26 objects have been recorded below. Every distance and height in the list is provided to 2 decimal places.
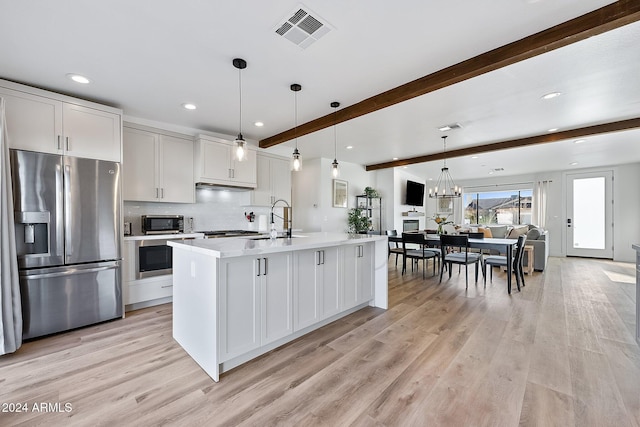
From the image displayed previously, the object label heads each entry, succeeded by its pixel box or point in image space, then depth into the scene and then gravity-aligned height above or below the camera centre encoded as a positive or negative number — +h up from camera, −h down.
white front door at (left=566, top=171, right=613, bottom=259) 7.42 -0.09
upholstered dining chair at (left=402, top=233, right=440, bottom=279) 5.06 -0.77
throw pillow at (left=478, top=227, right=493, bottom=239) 6.72 -0.53
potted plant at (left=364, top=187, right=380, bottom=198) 7.42 +0.53
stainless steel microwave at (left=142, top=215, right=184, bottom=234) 3.64 -0.17
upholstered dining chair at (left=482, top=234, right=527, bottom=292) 4.38 -0.83
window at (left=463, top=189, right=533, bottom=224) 9.18 +0.15
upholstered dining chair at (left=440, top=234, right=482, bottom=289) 4.46 -0.78
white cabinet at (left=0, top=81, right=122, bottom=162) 2.61 +0.92
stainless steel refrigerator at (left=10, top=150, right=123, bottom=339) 2.58 -0.29
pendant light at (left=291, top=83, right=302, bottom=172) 2.93 +0.66
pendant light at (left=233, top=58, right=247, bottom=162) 2.46 +0.65
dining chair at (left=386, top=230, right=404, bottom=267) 5.67 -0.82
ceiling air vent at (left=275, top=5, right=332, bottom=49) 1.89 +1.36
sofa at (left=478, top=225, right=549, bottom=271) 5.63 -0.73
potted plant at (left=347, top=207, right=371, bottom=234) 6.96 -0.25
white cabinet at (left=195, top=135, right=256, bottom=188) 4.12 +0.75
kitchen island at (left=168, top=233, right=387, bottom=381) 1.97 -0.70
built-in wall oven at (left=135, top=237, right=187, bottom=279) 3.40 -0.60
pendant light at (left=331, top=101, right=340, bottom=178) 3.40 +1.34
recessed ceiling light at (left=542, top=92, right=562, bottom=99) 3.08 +1.34
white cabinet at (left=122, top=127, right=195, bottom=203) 3.59 +0.63
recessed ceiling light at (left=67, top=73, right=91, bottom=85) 2.64 +1.33
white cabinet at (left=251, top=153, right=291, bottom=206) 5.01 +0.60
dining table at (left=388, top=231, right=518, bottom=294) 4.14 -0.55
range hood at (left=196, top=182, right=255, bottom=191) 4.27 +0.41
